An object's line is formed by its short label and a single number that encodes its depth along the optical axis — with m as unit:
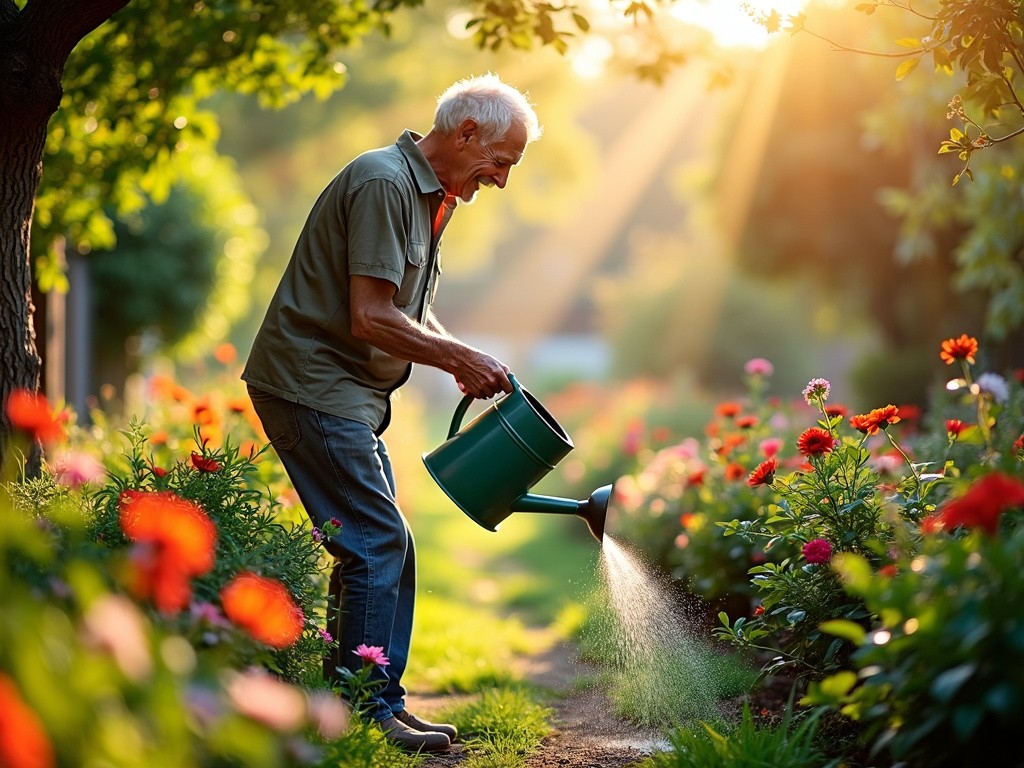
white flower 3.47
